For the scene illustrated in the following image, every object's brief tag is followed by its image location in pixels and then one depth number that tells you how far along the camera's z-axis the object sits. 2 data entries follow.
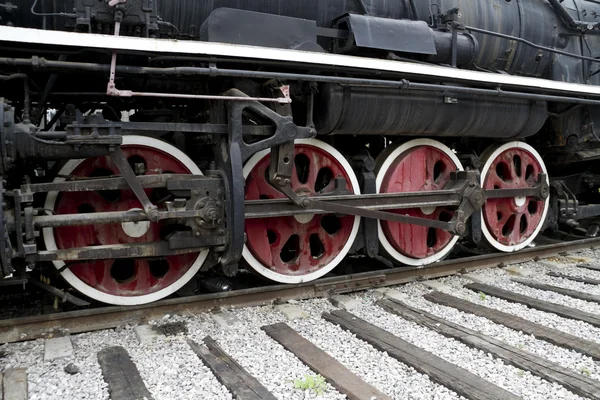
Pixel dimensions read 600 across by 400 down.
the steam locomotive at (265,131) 2.76
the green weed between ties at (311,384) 2.29
